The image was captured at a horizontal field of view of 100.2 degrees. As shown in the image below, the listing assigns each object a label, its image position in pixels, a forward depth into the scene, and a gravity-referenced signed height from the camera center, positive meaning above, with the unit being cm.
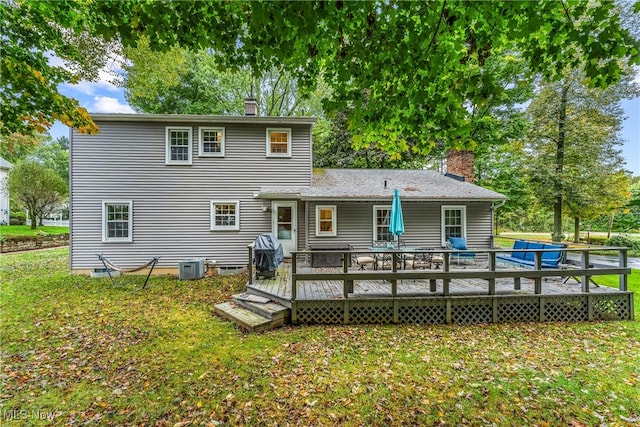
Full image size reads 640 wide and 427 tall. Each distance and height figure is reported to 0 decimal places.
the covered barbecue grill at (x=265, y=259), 727 -122
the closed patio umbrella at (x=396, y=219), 769 -14
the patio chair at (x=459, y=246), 986 -118
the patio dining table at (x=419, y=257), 565 -133
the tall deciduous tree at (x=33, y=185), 2114 +236
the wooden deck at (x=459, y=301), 563 -187
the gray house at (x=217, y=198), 977 +58
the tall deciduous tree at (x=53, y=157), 3195 +716
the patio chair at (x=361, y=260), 750 -148
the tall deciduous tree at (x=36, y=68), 476 +302
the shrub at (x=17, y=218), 2627 -34
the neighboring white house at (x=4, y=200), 2502 +140
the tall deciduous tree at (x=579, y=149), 1565 +390
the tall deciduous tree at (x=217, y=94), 1800 +878
